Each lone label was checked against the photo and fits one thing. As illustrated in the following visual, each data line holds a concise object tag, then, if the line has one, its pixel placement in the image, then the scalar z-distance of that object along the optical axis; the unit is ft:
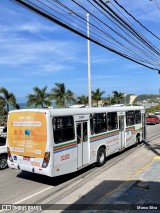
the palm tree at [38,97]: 83.16
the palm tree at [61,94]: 89.51
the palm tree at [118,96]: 139.09
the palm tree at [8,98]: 72.93
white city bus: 19.04
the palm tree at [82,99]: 112.64
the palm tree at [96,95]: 115.98
